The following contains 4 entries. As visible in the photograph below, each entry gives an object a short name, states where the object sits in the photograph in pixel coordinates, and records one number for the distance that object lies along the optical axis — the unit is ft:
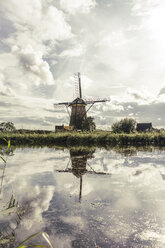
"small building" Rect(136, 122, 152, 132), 147.64
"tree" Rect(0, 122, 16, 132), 132.18
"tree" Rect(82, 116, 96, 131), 103.54
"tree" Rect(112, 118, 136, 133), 109.29
